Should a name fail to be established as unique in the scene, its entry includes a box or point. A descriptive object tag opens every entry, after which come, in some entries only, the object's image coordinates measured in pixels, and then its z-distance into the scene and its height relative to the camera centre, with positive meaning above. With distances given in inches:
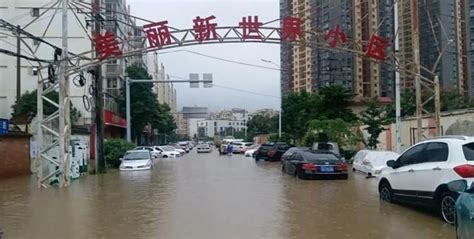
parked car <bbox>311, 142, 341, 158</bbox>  1344.7 -22.6
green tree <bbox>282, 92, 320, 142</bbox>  1848.4 +95.4
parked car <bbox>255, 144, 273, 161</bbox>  1802.9 -46.6
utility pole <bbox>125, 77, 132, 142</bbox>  1629.9 +86.9
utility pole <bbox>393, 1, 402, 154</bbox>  949.4 +84.1
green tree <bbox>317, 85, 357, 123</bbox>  1706.4 +99.4
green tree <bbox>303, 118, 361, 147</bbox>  1515.7 +16.7
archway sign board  794.8 +147.0
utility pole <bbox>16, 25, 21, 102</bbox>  1208.5 +153.0
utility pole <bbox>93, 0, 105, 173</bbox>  1110.4 +39.8
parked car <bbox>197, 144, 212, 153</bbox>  2941.9 -51.8
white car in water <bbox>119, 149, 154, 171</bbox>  1203.9 -46.5
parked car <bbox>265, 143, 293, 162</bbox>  1756.9 -49.1
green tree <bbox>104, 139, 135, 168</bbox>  1401.3 -30.8
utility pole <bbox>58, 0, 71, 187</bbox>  801.6 +37.5
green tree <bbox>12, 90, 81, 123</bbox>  1695.4 +107.5
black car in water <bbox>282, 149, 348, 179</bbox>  895.7 -46.7
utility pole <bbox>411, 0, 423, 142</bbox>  856.9 +117.7
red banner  1992.1 +75.5
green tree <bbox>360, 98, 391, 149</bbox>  1461.6 +36.8
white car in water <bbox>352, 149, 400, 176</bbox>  964.7 -44.1
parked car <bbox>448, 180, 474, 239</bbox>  223.5 -30.0
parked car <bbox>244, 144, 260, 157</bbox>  2205.6 -59.6
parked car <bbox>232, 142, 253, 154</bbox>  2728.1 -47.7
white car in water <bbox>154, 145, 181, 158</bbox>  2246.6 -56.6
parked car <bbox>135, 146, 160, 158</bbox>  2132.1 -52.4
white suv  421.4 -28.4
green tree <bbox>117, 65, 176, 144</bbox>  2284.7 +147.9
